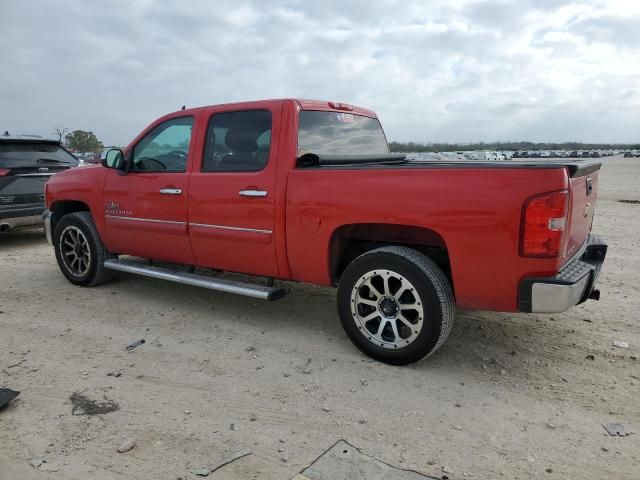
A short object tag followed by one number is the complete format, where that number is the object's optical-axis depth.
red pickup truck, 3.12
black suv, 7.62
